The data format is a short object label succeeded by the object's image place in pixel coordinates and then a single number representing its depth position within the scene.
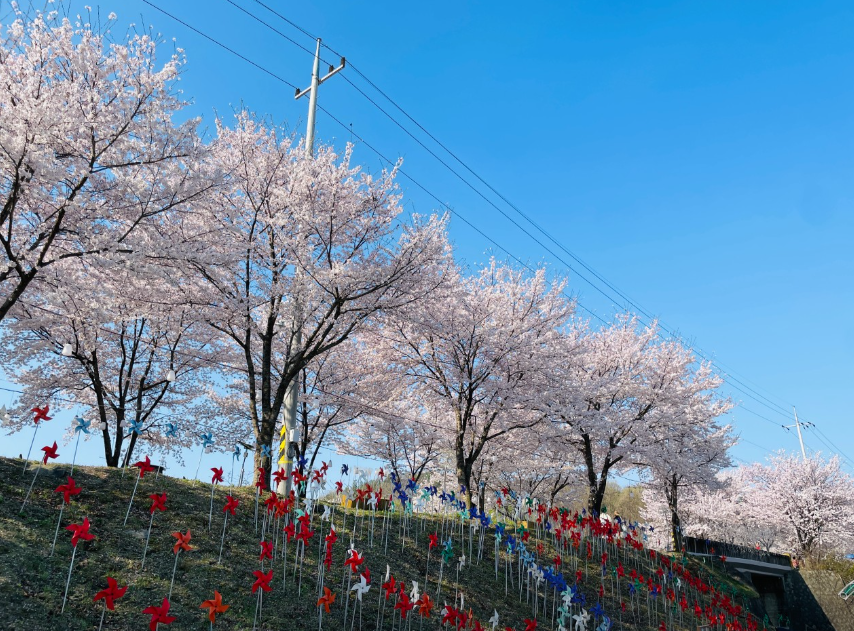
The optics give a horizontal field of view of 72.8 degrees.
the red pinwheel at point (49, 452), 7.87
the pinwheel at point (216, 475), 9.16
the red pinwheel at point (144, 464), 8.80
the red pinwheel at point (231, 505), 8.76
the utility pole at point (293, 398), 12.46
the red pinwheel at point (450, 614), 8.02
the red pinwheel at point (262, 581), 6.70
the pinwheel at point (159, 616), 5.25
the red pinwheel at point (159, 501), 7.73
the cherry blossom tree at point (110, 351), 14.09
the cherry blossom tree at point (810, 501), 36.78
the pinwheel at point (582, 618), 10.13
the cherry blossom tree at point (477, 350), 18.77
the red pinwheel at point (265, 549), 7.76
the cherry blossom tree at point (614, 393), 21.34
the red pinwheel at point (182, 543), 6.84
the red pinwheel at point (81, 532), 6.22
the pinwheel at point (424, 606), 8.00
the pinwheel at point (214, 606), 5.81
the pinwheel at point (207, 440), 10.30
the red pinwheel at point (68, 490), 7.43
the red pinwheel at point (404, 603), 7.59
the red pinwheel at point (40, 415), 7.87
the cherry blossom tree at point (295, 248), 13.83
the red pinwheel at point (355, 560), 7.86
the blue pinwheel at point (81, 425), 8.84
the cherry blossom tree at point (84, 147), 9.65
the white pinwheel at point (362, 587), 7.57
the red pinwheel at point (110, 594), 5.53
